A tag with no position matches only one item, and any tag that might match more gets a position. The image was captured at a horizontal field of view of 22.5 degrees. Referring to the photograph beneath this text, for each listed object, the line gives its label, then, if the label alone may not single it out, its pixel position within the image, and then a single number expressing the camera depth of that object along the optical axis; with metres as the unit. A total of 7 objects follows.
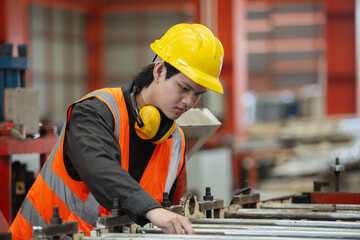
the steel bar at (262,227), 2.91
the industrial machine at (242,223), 2.76
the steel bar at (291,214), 3.50
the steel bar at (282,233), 2.75
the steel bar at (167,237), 2.69
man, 3.38
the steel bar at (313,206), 3.87
